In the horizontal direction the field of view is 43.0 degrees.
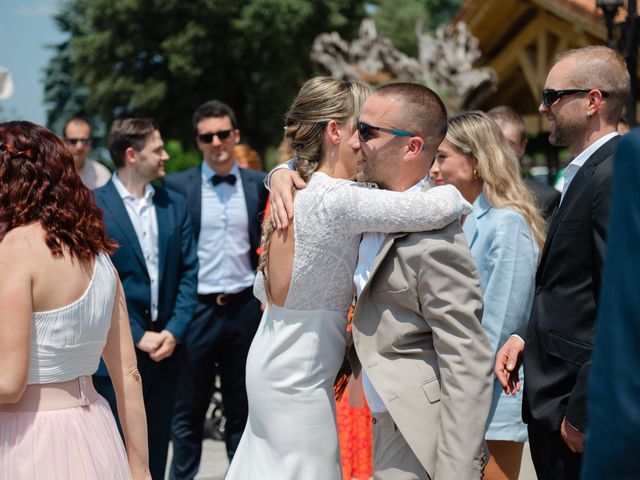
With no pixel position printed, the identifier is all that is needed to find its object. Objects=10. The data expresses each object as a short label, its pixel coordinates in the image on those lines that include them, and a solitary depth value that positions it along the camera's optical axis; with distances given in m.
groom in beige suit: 2.55
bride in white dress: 2.84
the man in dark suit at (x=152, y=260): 4.89
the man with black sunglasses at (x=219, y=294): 5.54
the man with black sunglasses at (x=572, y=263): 2.66
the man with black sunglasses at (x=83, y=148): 7.12
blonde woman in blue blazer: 3.84
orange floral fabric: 4.63
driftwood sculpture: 17.64
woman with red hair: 2.66
